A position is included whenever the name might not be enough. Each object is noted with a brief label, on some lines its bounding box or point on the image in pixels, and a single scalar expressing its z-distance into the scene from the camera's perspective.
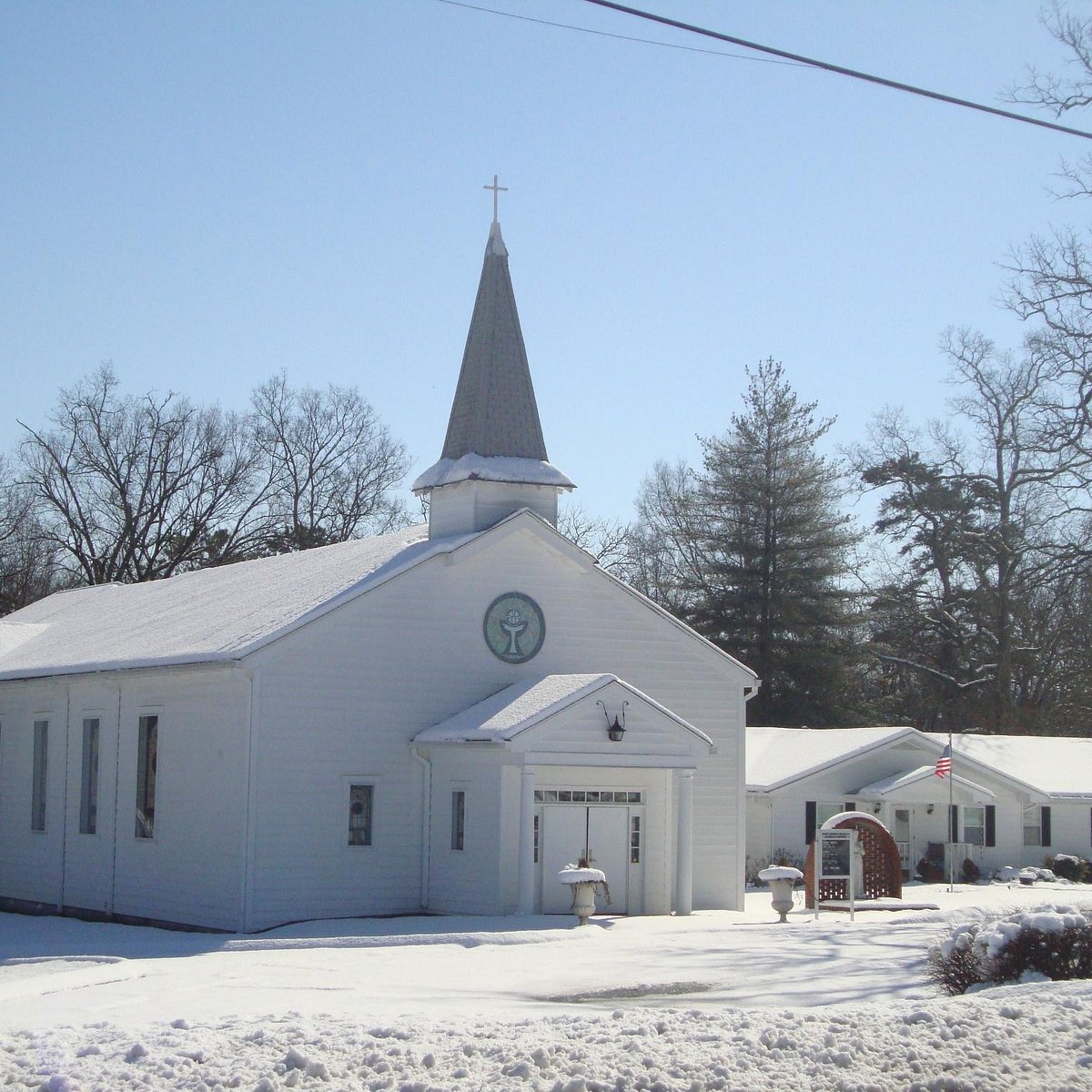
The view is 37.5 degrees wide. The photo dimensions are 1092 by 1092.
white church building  26.16
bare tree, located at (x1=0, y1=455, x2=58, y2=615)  63.81
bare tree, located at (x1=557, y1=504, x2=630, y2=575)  65.69
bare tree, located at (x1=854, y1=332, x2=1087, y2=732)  55.31
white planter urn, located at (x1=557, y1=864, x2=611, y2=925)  24.45
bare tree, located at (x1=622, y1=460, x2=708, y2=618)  60.03
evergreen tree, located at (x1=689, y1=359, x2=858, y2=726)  56.69
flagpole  38.37
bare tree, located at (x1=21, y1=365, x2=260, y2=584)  62.47
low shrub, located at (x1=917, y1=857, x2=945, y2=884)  41.56
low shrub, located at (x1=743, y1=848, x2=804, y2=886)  39.69
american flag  37.50
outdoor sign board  30.23
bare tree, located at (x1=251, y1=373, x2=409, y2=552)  64.44
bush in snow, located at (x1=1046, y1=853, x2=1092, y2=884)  42.56
